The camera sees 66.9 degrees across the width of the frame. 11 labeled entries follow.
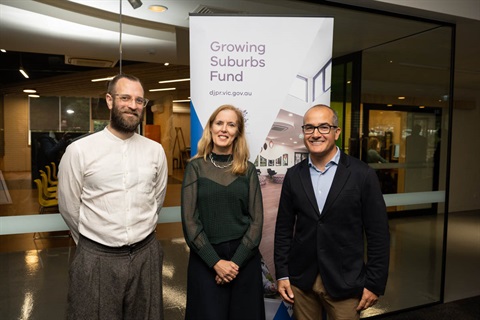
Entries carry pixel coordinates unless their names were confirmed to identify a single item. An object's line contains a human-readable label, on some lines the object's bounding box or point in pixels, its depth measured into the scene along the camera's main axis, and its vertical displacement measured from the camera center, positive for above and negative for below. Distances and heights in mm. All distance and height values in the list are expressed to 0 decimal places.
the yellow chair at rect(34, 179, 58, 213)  2699 -482
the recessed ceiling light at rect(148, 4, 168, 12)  2986 +1087
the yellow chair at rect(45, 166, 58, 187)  2725 -311
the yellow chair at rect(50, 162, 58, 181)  2760 -252
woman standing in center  2078 -544
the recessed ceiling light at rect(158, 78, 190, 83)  3004 +495
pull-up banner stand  2537 +496
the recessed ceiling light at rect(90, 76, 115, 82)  2838 +467
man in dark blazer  2053 -485
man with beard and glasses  2014 -434
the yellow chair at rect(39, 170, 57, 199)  2670 -396
